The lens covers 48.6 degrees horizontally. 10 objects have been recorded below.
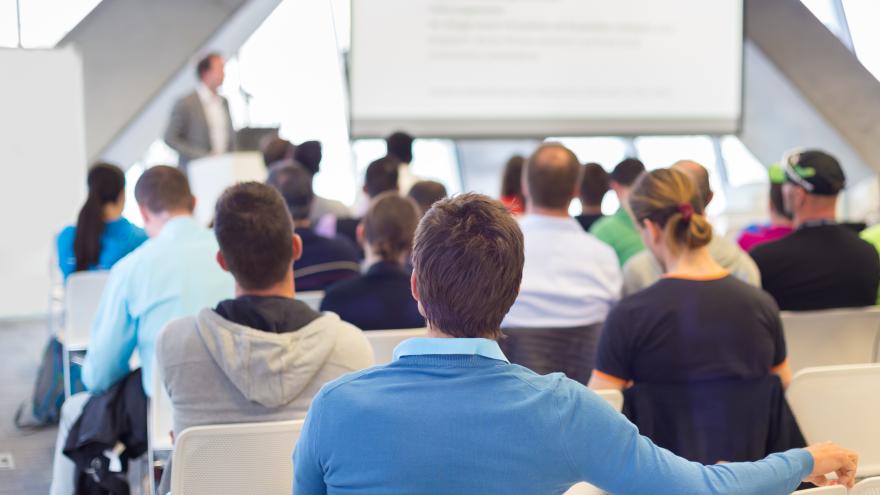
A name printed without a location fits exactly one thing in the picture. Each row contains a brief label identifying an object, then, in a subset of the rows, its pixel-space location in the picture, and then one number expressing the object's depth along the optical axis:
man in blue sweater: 1.32
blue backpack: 4.38
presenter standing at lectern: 6.86
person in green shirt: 3.98
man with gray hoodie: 2.08
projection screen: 6.43
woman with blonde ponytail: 2.38
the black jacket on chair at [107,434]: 2.86
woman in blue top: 4.13
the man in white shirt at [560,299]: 3.20
